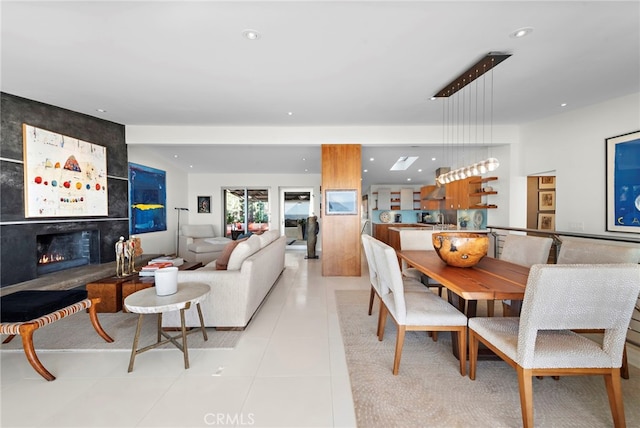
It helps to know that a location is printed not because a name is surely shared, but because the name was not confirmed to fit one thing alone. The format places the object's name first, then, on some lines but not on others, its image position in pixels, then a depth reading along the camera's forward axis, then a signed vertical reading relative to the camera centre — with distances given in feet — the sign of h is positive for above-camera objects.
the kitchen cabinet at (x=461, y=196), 17.99 +0.96
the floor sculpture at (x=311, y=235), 21.72 -2.01
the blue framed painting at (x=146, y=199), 18.16 +0.88
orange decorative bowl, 7.29 -1.07
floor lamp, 21.71 -2.14
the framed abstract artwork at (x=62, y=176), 11.32 +1.69
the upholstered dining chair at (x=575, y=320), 4.30 -1.89
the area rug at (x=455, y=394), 5.07 -3.95
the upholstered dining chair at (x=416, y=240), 11.48 -1.31
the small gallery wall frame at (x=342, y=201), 16.01 +0.53
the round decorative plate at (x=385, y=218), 29.22 -0.91
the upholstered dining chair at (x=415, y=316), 6.41 -2.58
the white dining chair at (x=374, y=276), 8.48 -2.31
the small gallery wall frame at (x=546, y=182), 17.81 +1.77
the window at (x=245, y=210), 26.16 +0.04
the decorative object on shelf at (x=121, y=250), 11.06 -1.61
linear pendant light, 8.32 +4.64
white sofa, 8.50 -2.79
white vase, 6.83 -1.80
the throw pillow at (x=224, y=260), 10.57 -1.96
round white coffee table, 6.22 -2.18
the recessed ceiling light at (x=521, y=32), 6.91 +4.61
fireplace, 12.46 -1.92
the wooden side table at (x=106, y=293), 10.13 -3.08
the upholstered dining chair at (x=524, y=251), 8.41 -1.39
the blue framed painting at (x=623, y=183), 10.39 +1.01
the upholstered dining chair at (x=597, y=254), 6.51 -1.21
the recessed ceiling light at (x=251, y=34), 7.01 +4.66
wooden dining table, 5.41 -1.65
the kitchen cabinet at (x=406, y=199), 31.91 +1.25
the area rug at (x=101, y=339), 7.70 -3.85
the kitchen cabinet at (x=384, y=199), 32.01 +1.27
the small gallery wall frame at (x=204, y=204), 25.59 +0.60
